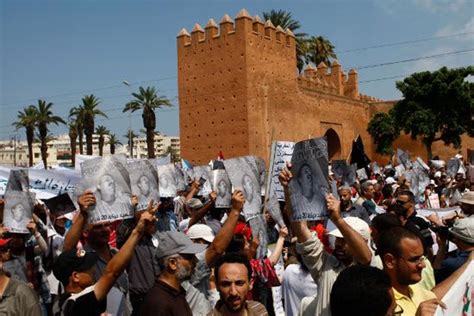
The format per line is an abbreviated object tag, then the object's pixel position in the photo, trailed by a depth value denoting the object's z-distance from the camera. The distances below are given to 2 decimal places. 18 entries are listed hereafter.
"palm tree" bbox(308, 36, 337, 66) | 48.19
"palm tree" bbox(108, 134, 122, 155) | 78.96
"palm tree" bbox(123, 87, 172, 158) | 45.09
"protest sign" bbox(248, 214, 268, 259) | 5.17
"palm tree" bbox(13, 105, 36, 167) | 51.59
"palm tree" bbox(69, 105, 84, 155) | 49.78
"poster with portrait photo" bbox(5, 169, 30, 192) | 5.70
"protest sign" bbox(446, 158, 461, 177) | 15.00
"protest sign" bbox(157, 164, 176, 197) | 7.77
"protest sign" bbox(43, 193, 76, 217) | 6.78
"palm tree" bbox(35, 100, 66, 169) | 51.34
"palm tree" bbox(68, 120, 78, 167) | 53.50
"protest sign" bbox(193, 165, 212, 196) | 10.72
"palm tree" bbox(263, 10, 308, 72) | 44.53
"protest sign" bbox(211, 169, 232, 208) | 6.56
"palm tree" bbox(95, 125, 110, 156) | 68.39
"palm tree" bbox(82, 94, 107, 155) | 48.94
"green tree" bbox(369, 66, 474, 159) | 37.31
